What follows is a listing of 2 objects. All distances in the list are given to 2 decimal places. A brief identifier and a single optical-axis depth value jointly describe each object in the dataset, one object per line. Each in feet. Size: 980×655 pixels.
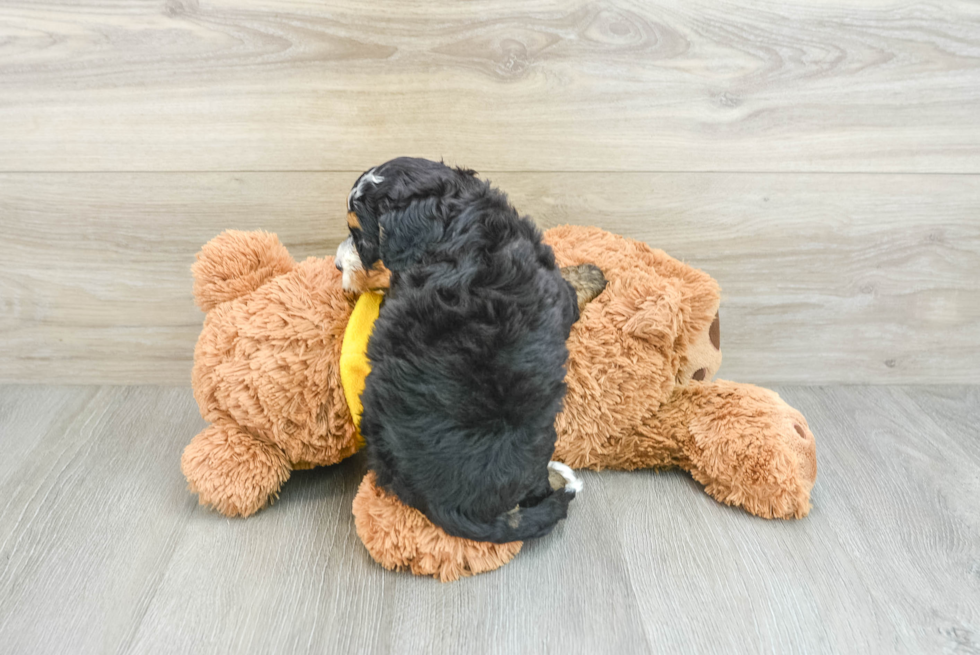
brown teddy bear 2.50
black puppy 2.04
